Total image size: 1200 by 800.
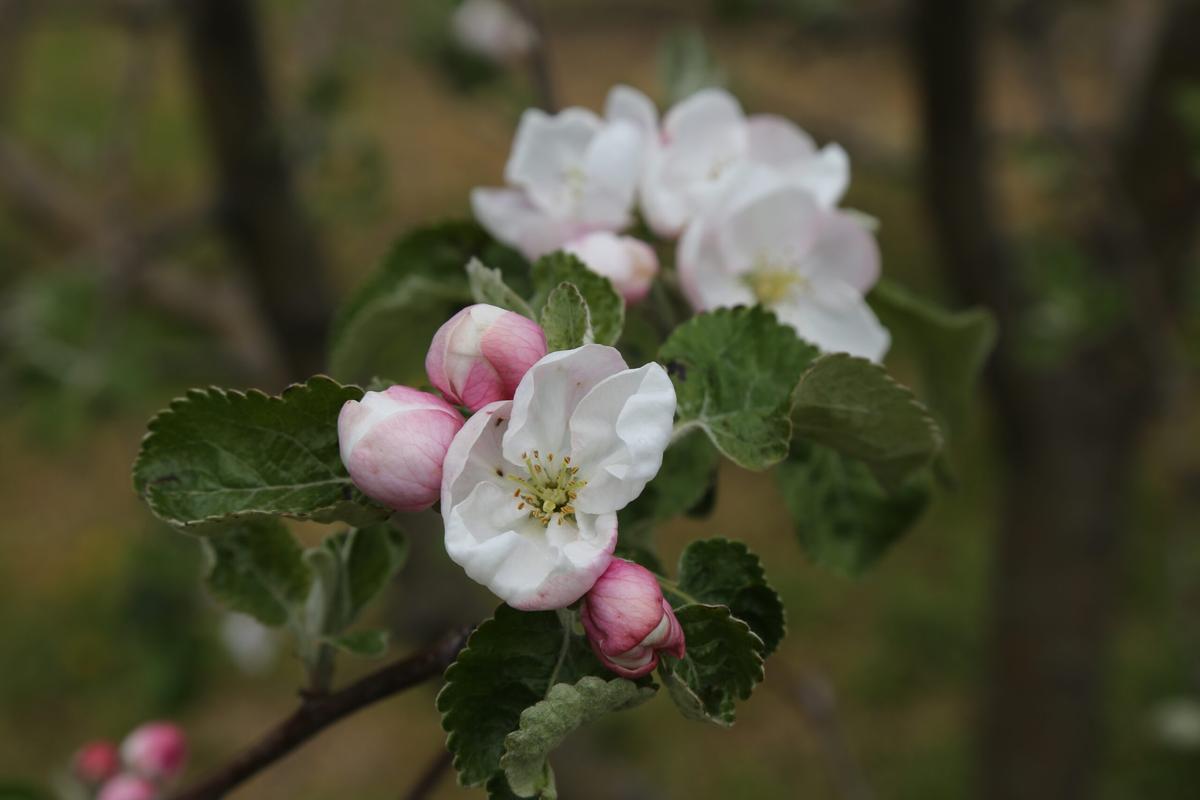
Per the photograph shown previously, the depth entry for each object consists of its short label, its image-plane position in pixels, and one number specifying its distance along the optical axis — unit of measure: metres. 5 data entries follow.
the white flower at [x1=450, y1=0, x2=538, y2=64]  0.95
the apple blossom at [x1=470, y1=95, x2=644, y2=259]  0.33
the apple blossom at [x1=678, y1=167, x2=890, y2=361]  0.33
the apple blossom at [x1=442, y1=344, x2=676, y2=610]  0.26
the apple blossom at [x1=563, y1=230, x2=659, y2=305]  0.31
